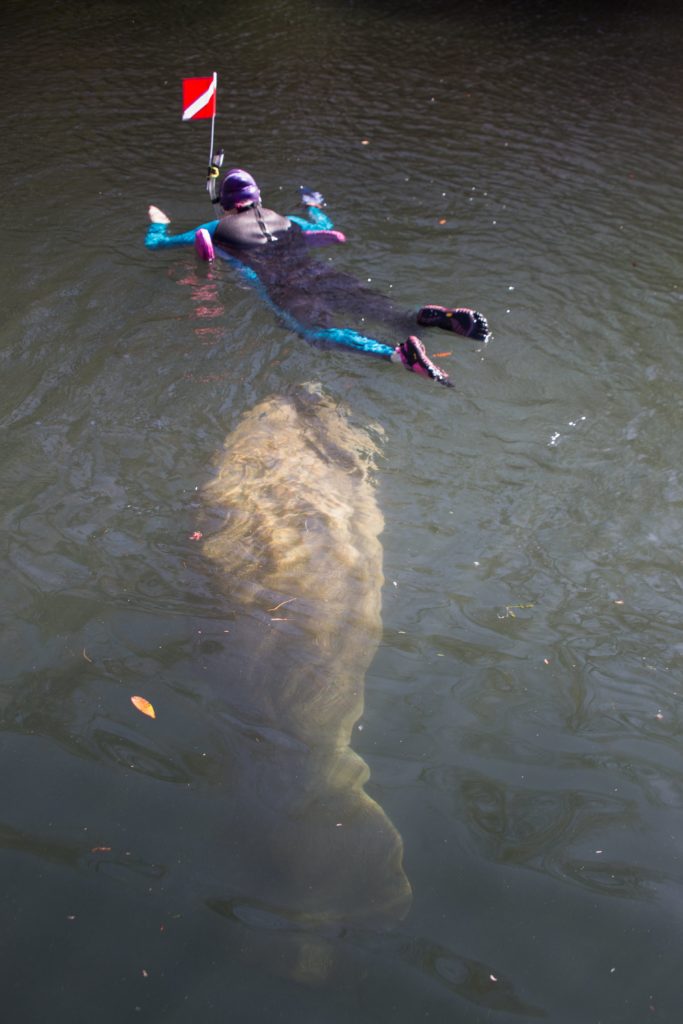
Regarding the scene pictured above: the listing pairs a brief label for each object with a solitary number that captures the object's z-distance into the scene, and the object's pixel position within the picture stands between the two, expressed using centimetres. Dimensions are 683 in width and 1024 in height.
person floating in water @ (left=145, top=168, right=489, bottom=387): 588
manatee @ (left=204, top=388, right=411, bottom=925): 300
